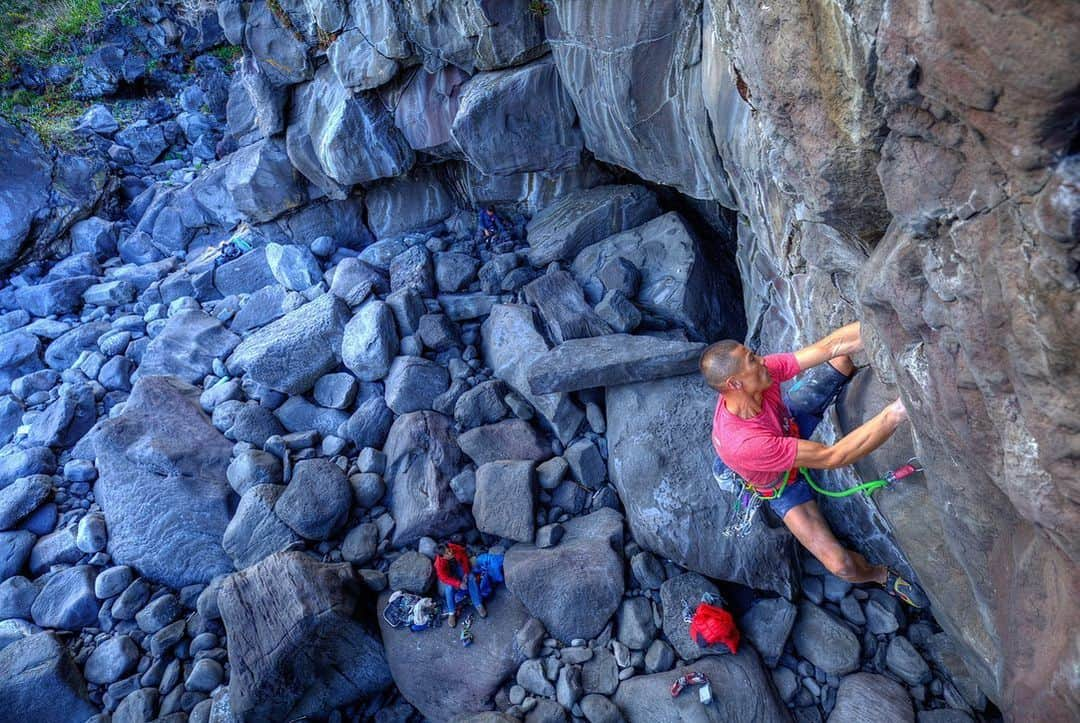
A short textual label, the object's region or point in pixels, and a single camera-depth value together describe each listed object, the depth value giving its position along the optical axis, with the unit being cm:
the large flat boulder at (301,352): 870
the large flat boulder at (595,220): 900
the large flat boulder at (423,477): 699
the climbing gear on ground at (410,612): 624
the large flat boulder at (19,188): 1259
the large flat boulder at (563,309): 793
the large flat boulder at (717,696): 521
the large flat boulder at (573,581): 602
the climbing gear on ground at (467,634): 615
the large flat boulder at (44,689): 632
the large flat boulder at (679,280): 785
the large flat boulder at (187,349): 962
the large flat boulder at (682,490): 569
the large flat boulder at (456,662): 594
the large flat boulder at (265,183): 1064
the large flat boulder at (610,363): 664
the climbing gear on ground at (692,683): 524
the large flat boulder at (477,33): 757
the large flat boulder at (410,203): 1080
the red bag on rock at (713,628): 546
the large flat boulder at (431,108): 880
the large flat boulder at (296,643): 586
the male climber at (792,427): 418
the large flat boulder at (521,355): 729
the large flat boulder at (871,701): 495
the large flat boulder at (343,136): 935
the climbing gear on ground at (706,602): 576
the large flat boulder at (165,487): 747
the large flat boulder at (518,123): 817
